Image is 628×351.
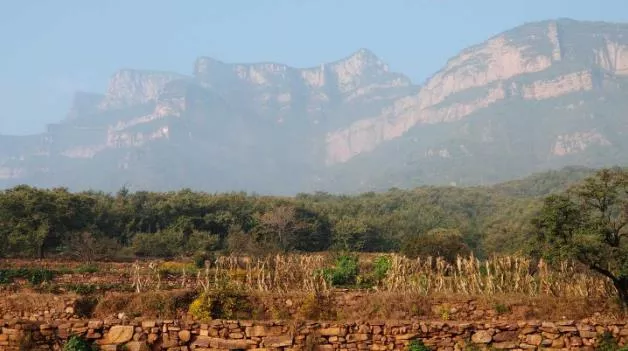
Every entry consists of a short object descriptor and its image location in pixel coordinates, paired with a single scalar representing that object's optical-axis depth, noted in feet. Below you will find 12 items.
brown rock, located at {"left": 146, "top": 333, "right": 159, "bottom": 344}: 41.52
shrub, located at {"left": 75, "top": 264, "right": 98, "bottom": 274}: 88.17
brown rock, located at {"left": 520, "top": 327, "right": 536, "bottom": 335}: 42.32
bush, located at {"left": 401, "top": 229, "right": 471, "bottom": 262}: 109.09
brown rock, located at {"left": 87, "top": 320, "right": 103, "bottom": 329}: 41.83
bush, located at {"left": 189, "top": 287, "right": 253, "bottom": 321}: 49.88
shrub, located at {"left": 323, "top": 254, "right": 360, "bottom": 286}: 80.12
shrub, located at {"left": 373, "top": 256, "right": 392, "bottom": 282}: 83.96
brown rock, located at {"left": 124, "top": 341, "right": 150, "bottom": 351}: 41.11
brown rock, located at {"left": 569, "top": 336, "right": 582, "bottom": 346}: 41.91
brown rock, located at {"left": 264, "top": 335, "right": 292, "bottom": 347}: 41.16
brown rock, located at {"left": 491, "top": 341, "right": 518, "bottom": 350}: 41.68
